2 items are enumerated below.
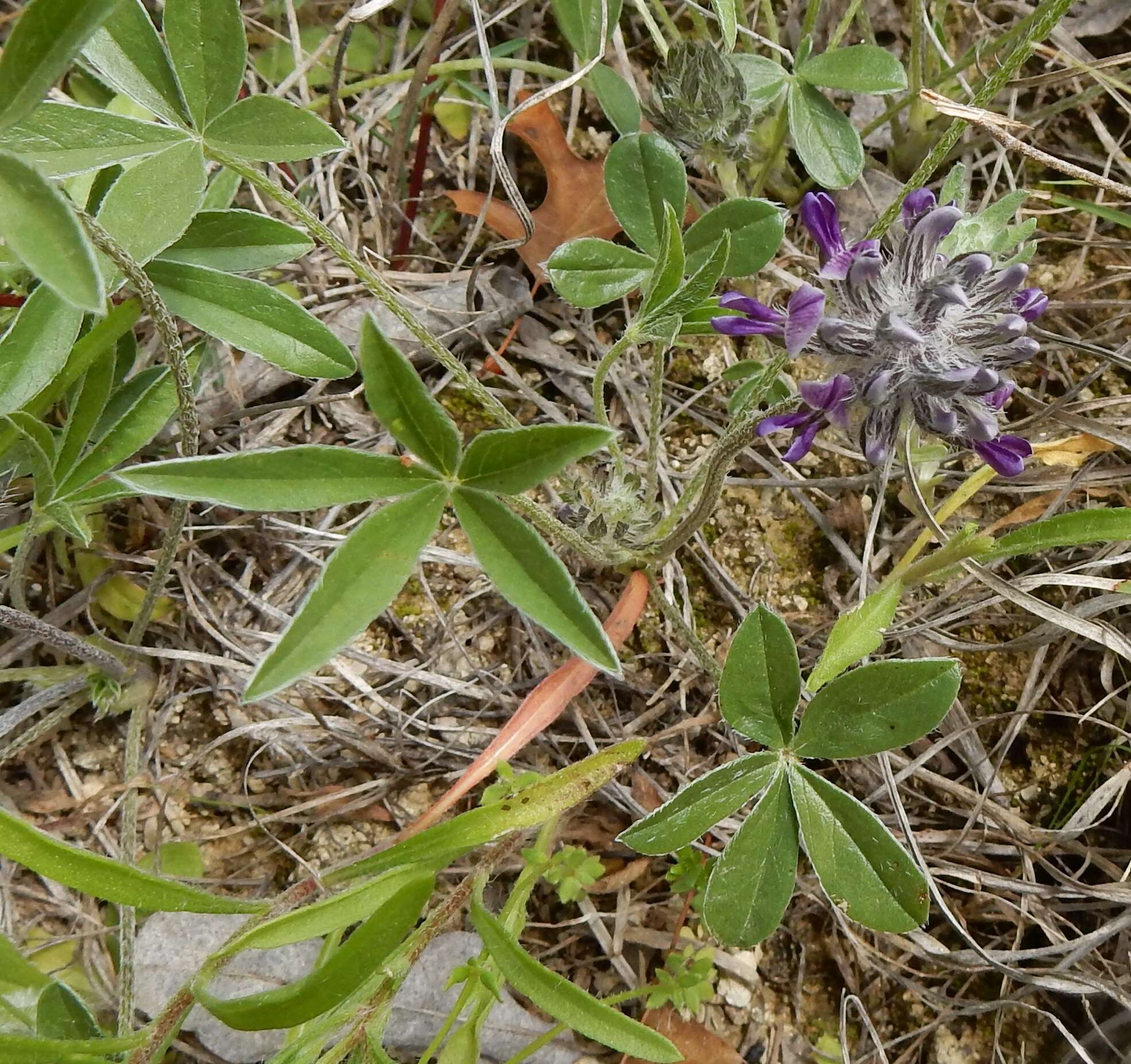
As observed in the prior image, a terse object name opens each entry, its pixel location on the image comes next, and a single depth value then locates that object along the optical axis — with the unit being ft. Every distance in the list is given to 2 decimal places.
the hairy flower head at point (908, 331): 0.99
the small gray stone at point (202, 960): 1.11
